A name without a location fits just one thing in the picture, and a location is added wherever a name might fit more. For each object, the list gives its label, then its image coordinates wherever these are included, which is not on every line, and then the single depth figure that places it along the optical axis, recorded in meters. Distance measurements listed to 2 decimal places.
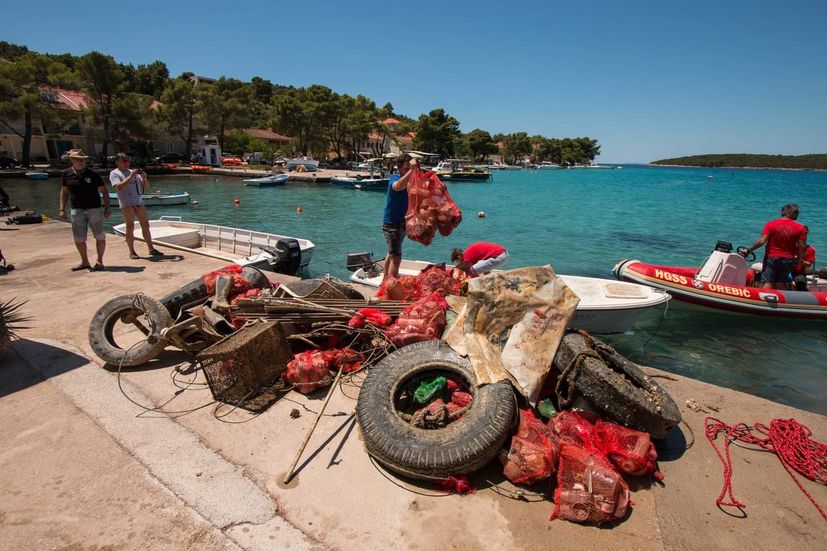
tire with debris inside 2.97
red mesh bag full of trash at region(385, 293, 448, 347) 4.48
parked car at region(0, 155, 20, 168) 43.72
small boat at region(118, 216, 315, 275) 9.76
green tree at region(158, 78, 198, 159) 55.34
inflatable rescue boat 8.73
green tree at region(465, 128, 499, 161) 120.75
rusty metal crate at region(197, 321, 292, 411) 3.91
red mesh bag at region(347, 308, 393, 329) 4.73
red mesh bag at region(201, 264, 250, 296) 5.57
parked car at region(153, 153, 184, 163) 58.62
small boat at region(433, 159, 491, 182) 64.64
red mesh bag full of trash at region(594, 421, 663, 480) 3.05
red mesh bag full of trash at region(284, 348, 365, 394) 4.20
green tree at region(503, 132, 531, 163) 147.62
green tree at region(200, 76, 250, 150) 58.12
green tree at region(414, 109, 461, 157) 90.75
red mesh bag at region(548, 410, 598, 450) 3.22
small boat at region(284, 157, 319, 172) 59.09
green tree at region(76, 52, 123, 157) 47.81
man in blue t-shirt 5.77
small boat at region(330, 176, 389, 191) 44.91
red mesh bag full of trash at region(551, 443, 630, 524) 2.69
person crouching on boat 6.61
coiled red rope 3.30
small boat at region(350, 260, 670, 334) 6.95
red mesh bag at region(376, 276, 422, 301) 5.75
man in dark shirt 7.38
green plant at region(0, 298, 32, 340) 4.37
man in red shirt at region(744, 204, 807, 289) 8.05
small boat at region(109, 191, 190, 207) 28.06
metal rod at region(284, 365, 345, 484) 3.01
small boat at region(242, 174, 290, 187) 43.94
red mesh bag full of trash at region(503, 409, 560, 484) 2.93
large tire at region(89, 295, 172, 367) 4.49
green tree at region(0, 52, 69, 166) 41.44
